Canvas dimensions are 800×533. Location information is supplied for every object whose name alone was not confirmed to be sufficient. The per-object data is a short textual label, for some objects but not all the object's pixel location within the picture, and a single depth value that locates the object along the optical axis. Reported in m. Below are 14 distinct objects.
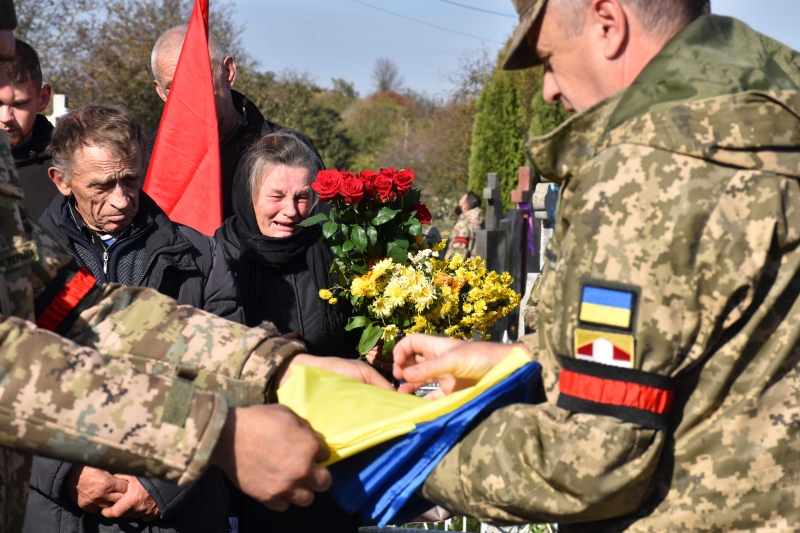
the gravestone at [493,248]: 11.16
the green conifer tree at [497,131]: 24.58
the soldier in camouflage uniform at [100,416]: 1.82
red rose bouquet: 3.95
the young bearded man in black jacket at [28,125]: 4.28
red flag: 4.88
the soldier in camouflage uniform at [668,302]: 1.61
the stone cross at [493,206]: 13.72
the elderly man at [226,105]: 5.17
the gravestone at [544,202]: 7.66
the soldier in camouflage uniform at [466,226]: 14.21
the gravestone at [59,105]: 11.45
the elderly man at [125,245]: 3.09
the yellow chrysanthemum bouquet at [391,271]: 3.91
